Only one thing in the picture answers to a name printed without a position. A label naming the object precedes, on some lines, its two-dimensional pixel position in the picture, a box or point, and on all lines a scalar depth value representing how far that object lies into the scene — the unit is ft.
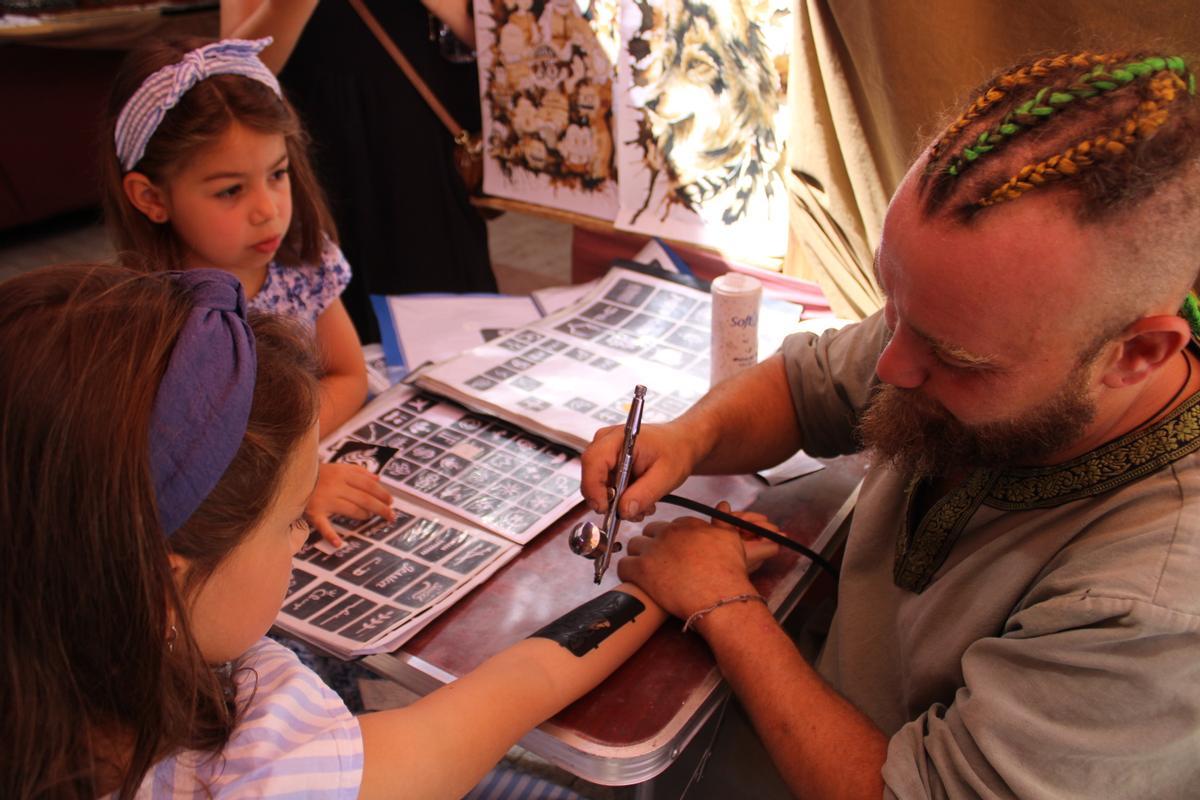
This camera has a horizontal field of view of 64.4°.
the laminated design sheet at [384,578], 3.29
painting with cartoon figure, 6.05
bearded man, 2.41
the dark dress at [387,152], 6.69
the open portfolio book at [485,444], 3.48
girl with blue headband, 2.06
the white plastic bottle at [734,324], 4.49
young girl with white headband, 4.43
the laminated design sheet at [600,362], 4.53
